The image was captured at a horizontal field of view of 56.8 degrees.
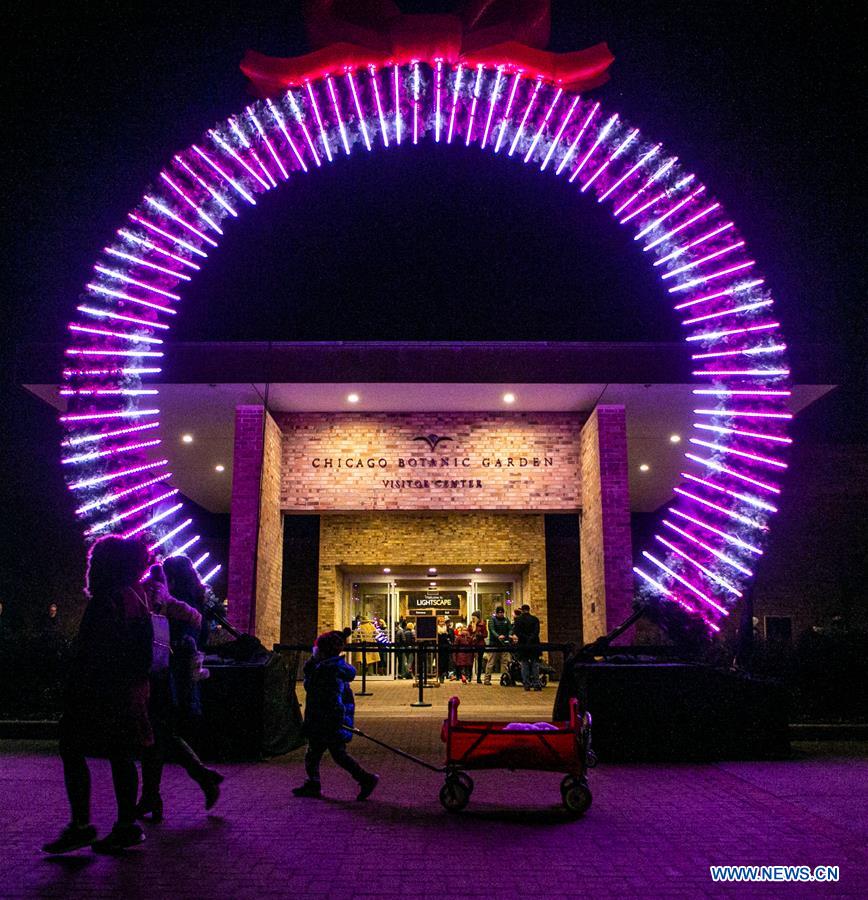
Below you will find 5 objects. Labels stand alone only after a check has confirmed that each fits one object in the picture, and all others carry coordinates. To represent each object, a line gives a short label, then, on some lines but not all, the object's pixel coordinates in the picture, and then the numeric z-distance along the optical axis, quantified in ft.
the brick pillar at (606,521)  45.24
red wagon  17.49
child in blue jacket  19.15
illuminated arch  35.88
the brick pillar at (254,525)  44.16
